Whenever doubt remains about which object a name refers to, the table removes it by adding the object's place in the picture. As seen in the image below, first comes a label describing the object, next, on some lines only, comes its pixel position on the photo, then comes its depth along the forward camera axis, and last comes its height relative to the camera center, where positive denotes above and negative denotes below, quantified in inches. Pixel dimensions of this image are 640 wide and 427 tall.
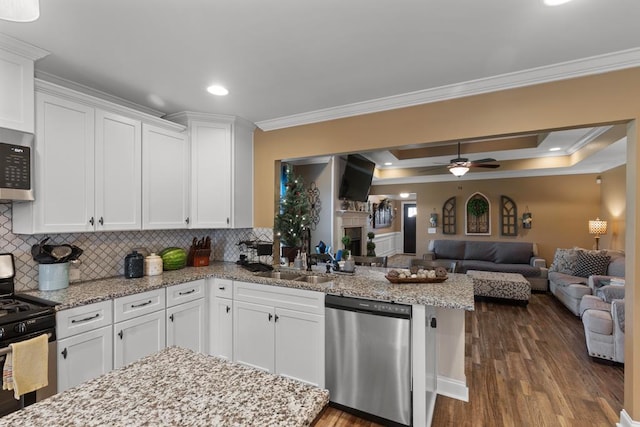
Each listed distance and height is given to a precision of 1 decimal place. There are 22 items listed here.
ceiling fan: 191.9 +29.7
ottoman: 202.4 -49.7
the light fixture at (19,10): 34.3 +23.2
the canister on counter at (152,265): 118.4 -19.7
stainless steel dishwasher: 85.2 -41.8
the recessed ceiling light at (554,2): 62.9 +43.1
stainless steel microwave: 77.8 +12.8
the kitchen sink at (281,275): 124.0 -24.9
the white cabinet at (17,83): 77.7 +34.2
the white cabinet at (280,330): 100.0 -40.2
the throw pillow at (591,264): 194.2 -33.0
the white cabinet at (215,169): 131.3 +19.8
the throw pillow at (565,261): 211.3 -34.5
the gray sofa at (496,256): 241.3 -38.7
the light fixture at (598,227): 234.7 -11.0
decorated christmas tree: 141.0 -0.1
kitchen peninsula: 83.4 -25.6
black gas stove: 67.9 -22.8
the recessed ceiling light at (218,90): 104.6 +43.0
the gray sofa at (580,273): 176.9 -37.9
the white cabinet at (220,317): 117.8 -39.8
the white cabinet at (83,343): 78.6 -34.5
